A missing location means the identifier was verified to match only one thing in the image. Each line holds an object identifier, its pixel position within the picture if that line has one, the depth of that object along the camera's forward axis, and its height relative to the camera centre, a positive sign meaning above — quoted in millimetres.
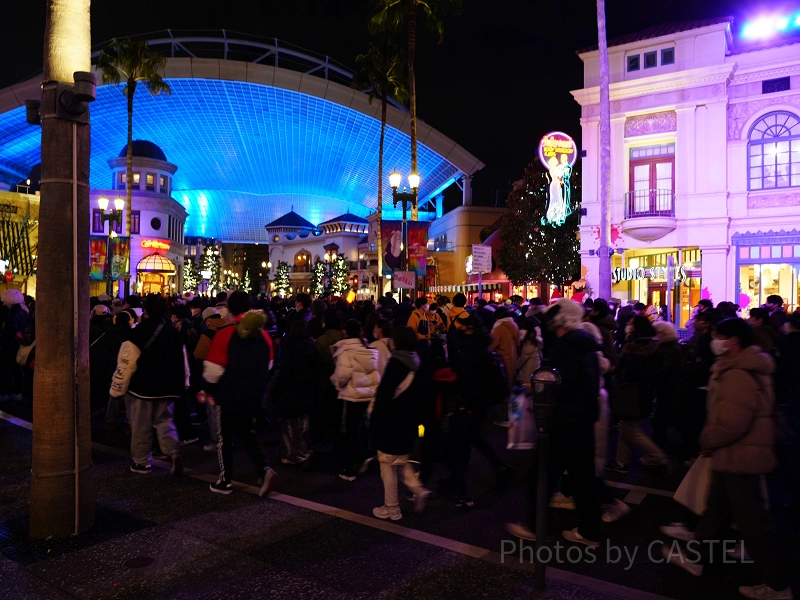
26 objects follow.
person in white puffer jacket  6664 -814
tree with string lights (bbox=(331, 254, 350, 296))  63469 +1932
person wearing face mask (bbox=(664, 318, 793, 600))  4078 -951
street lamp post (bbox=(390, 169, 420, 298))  18656 +3191
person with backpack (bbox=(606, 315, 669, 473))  6285 -966
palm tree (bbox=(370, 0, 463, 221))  24312 +11200
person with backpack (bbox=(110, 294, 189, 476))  6879 -917
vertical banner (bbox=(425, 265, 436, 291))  41012 +1313
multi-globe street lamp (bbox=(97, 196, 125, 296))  26205 +3453
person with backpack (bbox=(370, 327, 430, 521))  5438 -1023
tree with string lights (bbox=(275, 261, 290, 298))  89875 +2426
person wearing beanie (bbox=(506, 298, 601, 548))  4762 -917
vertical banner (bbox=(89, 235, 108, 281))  24672 +1449
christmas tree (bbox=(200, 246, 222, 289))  88812 +4614
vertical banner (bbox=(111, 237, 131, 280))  26062 +1635
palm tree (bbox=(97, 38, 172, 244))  34594 +13047
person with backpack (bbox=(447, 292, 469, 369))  6773 -346
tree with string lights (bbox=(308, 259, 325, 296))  76750 +2133
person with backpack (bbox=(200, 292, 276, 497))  6023 -812
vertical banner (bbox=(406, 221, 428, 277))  19031 +1571
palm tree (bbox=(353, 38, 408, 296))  31531 +11493
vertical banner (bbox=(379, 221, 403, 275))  18250 +1529
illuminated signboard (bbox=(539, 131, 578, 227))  21000 +4591
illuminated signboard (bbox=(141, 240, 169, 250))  64250 +5261
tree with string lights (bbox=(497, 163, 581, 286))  32750 +3032
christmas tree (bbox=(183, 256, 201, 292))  83688 +2590
